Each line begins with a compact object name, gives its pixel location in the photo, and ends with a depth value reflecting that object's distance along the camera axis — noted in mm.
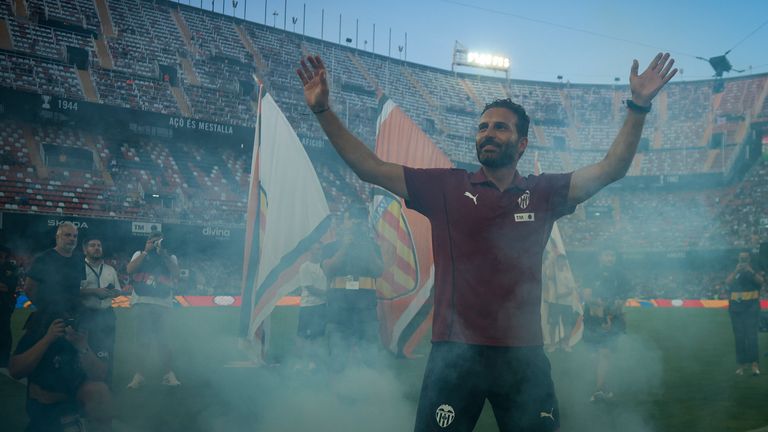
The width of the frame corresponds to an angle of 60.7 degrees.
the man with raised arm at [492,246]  2705
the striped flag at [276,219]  7113
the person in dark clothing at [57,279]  4348
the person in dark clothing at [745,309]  9531
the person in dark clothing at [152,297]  8188
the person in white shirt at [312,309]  8766
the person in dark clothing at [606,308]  8242
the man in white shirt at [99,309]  6501
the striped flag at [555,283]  11758
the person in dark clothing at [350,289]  8133
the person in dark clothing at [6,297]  8133
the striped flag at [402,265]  8617
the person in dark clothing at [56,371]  4027
